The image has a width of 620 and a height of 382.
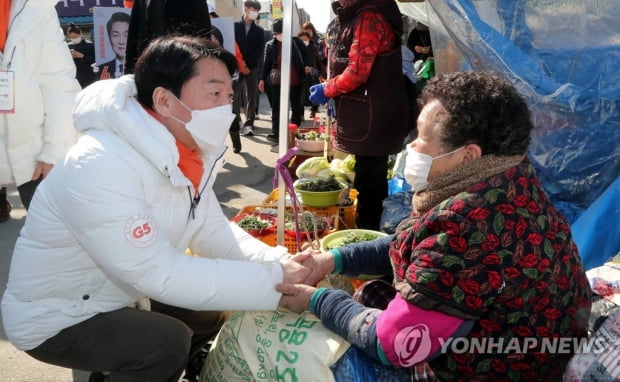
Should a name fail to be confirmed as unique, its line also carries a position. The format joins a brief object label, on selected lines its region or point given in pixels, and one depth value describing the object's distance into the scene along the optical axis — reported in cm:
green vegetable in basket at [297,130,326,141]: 587
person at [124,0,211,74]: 328
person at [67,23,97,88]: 888
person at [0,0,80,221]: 251
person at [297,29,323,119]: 1002
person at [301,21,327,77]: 1043
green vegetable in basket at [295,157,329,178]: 441
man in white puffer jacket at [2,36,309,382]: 158
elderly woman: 142
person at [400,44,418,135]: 364
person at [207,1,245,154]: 658
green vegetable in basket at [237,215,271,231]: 303
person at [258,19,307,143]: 799
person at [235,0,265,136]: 823
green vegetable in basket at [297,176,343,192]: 363
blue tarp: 287
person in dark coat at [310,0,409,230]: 333
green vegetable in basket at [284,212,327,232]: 307
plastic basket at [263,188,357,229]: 355
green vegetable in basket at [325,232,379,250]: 273
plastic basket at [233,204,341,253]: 303
